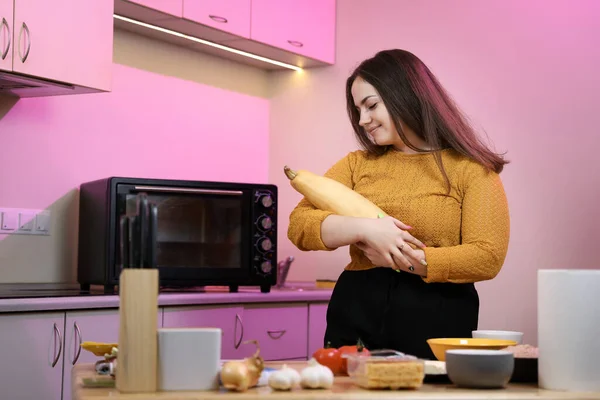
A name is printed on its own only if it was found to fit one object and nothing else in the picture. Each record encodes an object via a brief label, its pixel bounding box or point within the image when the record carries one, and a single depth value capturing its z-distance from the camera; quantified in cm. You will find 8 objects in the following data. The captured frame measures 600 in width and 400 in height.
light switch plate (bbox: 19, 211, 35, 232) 281
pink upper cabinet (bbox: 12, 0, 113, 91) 243
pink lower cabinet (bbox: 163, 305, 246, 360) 260
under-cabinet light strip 300
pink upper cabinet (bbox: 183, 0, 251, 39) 300
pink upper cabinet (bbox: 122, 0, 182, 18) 281
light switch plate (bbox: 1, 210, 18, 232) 276
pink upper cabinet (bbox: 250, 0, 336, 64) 329
